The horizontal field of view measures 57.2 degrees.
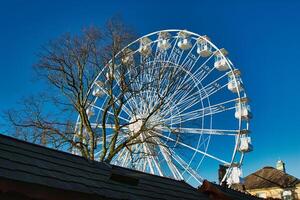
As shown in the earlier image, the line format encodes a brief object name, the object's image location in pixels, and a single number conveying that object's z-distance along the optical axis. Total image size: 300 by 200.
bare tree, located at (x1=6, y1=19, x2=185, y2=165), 15.03
